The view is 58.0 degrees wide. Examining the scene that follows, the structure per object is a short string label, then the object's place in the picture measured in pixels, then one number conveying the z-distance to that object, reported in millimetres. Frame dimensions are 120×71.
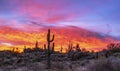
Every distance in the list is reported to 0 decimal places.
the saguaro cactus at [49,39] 12117
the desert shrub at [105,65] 6226
